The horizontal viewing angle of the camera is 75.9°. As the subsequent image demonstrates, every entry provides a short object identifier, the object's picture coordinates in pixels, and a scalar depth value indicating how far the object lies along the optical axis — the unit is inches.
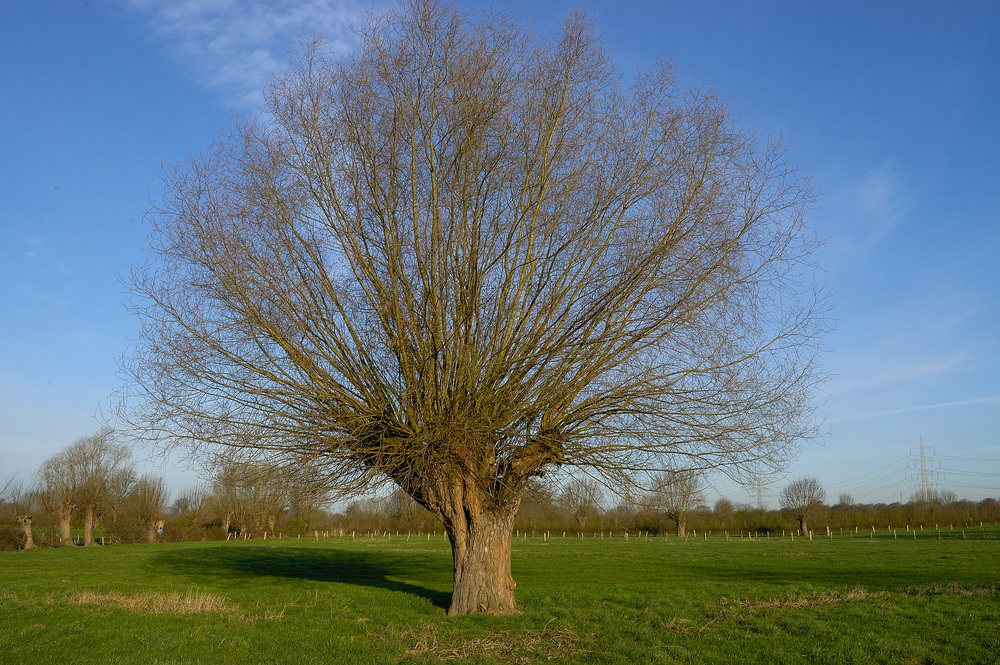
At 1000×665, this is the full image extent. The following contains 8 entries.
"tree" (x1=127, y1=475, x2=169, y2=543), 2384.4
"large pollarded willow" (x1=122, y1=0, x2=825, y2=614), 385.1
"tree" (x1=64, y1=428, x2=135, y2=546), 2218.3
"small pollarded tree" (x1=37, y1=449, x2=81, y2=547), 2207.2
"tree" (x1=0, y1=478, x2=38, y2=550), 2026.3
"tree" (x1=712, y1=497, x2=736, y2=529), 2797.7
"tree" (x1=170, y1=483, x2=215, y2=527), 2682.8
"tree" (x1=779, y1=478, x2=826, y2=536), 2799.2
